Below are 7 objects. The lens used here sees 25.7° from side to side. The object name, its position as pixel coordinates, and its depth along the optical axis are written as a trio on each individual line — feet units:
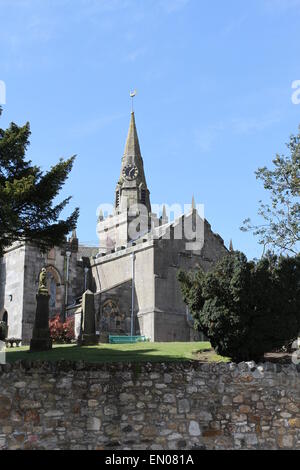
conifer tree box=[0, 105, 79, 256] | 66.90
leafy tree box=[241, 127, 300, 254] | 87.71
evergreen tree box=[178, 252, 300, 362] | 66.13
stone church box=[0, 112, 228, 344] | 130.21
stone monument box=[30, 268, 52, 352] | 79.92
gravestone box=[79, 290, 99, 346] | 89.97
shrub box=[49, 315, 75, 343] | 105.40
